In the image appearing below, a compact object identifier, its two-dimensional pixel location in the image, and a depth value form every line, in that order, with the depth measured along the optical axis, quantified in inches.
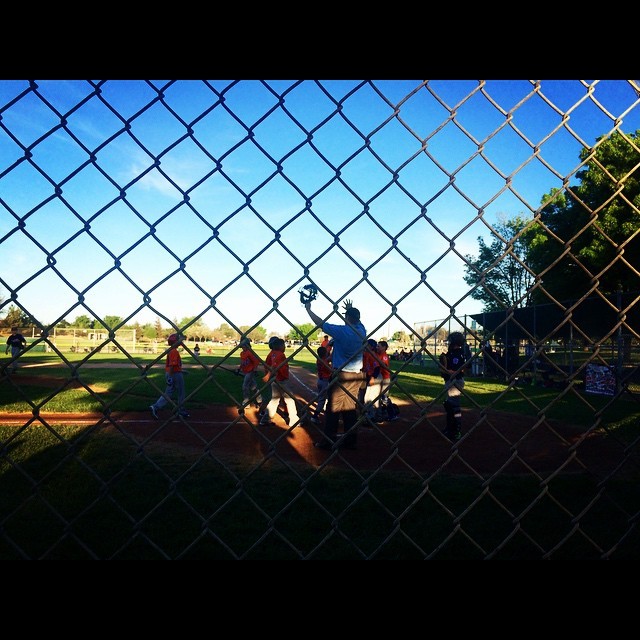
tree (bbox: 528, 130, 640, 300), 466.0
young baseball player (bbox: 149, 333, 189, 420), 343.9
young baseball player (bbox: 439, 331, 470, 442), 281.6
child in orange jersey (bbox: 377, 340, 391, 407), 379.2
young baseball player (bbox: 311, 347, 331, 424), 204.0
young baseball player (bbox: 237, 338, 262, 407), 394.3
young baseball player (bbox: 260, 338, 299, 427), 344.7
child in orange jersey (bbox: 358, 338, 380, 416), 329.4
